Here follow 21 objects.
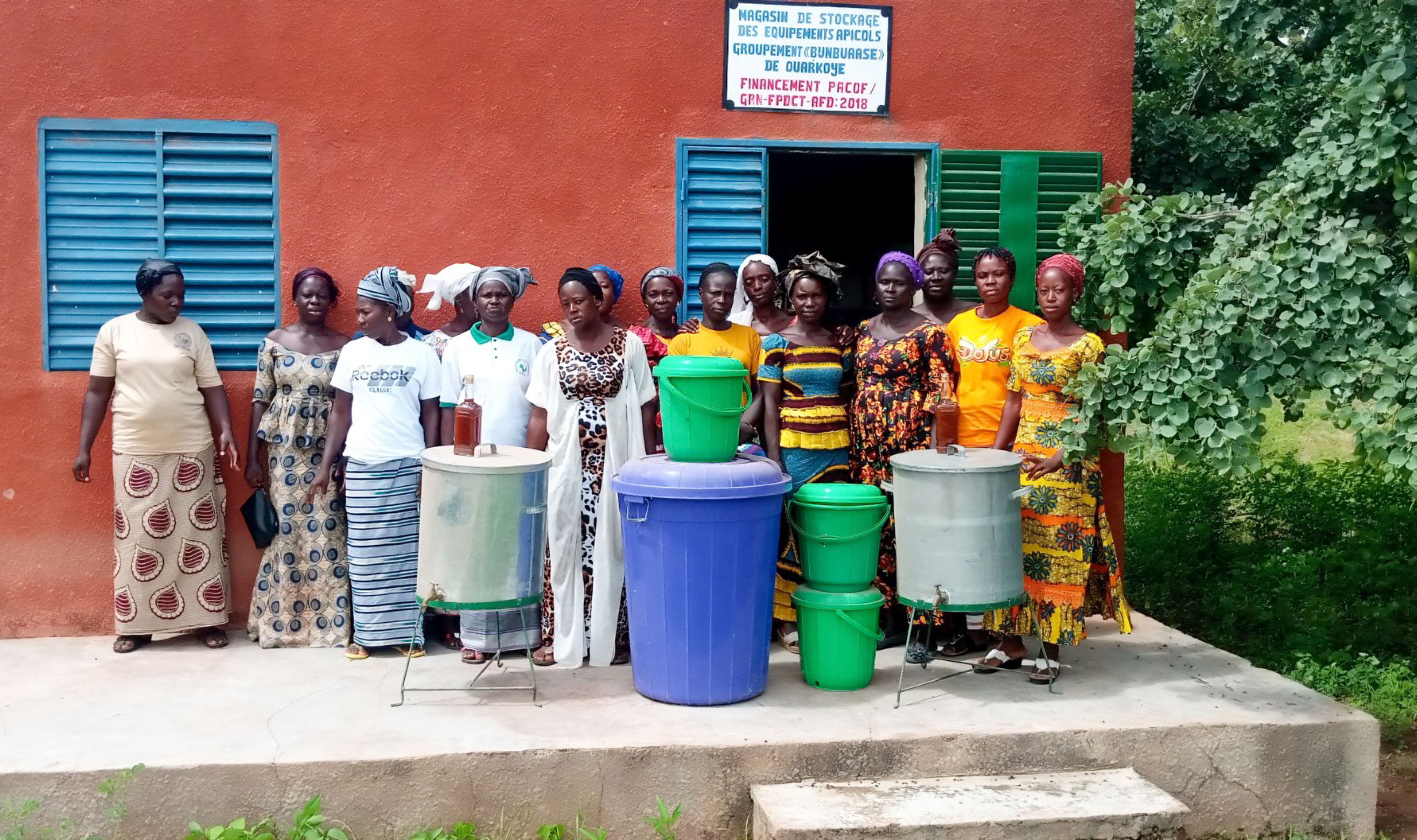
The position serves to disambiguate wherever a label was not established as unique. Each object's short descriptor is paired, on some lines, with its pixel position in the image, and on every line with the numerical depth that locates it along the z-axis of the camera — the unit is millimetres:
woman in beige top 5156
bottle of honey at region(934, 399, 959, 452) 4656
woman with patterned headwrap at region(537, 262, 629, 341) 5316
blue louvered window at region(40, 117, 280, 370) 5402
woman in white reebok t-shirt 5098
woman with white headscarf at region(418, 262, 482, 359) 5410
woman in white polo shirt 5109
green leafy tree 4062
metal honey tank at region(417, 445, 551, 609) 4387
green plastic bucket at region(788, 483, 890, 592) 4652
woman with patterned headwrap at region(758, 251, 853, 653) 5102
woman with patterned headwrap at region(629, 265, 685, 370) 5355
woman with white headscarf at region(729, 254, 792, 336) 5406
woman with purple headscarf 5035
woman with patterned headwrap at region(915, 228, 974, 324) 5352
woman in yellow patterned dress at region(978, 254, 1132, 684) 4785
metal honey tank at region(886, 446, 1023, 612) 4512
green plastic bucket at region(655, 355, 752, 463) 4406
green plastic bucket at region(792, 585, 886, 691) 4652
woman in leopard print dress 4953
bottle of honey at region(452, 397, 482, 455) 4457
